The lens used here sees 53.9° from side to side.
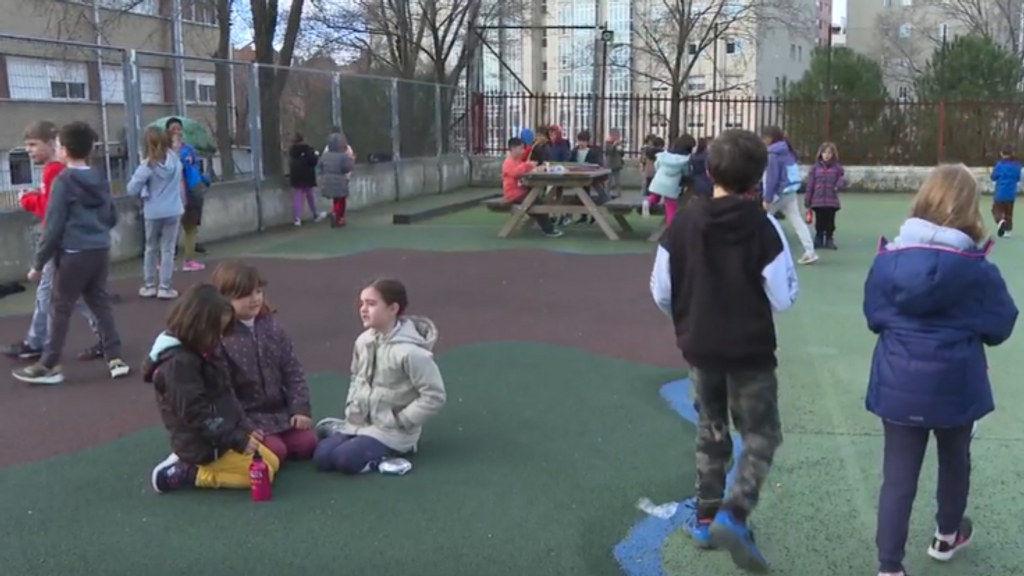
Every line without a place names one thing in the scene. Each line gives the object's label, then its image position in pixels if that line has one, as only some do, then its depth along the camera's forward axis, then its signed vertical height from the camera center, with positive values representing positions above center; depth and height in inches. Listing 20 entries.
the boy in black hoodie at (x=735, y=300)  139.7 -20.9
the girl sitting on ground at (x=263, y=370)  183.6 -38.9
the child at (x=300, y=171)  595.8 -8.0
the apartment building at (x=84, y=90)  413.7 +33.1
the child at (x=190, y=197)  426.6 -16.0
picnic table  531.5 -25.2
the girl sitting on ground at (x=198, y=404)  164.9 -40.8
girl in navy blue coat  128.3 -22.9
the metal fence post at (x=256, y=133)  567.2 +14.2
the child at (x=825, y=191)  485.1 -19.8
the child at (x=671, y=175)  493.7 -11.3
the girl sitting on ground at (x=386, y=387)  182.1 -42.2
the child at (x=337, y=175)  595.2 -11.0
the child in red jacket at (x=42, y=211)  256.1 -14.1
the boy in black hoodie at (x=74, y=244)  242.5 -20.1
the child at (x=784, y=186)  444.8 -15.8
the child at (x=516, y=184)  551.8 -16.2
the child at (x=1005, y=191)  556.4 -24.1
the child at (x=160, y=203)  354.0 -15.5
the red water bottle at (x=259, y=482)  170.2 -54.4
